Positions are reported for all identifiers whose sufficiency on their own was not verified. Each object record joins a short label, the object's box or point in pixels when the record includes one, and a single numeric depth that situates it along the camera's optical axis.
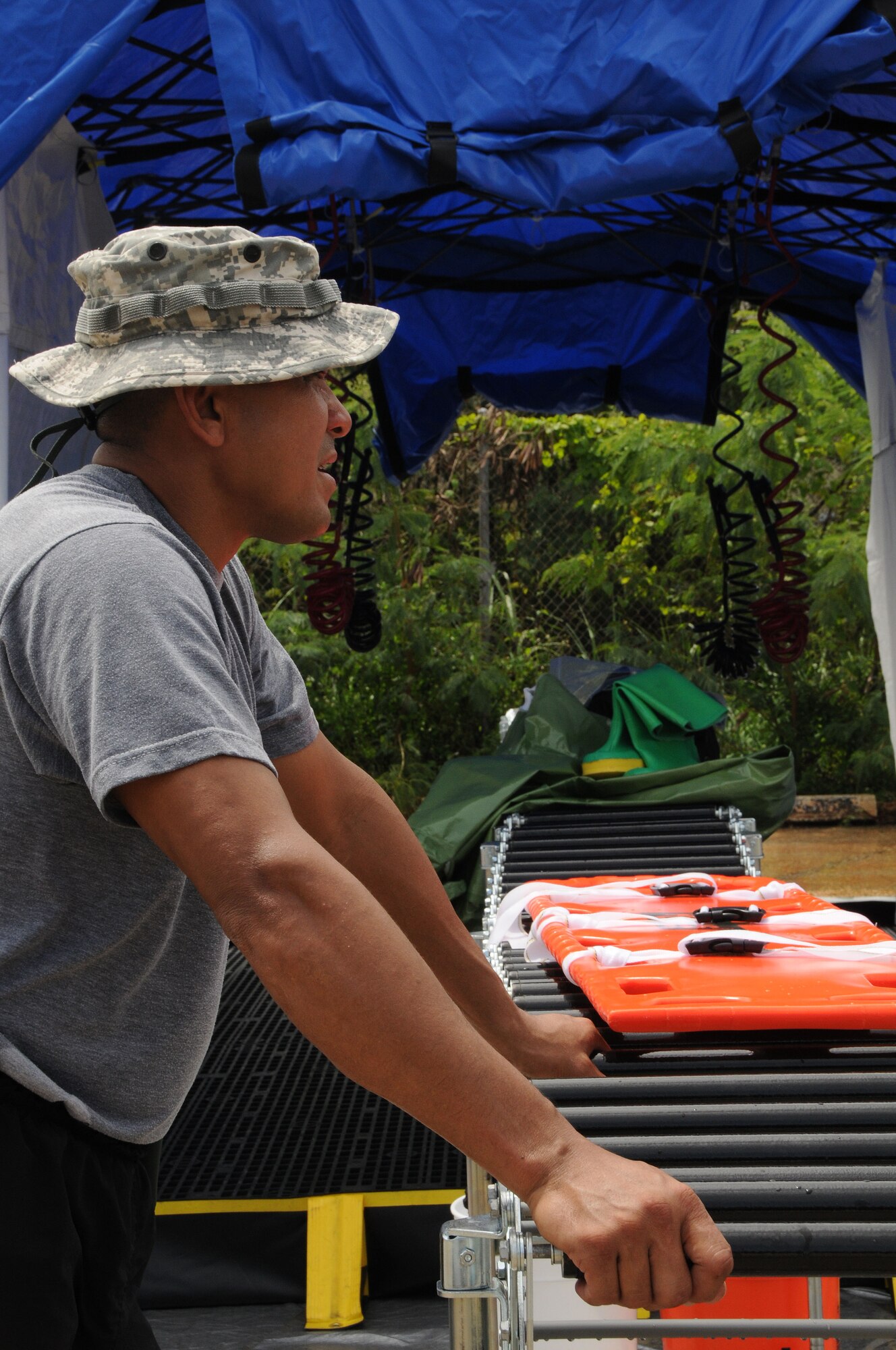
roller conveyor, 1.28
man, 1.07
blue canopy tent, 3.28
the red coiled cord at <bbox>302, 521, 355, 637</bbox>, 6.49
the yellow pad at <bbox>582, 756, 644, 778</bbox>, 5.43
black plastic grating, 3.36
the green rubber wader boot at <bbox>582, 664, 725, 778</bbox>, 5.56
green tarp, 4.89
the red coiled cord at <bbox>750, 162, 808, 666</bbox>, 5.93
